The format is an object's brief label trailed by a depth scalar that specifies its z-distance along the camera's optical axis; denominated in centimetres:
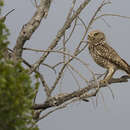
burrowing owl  2066
